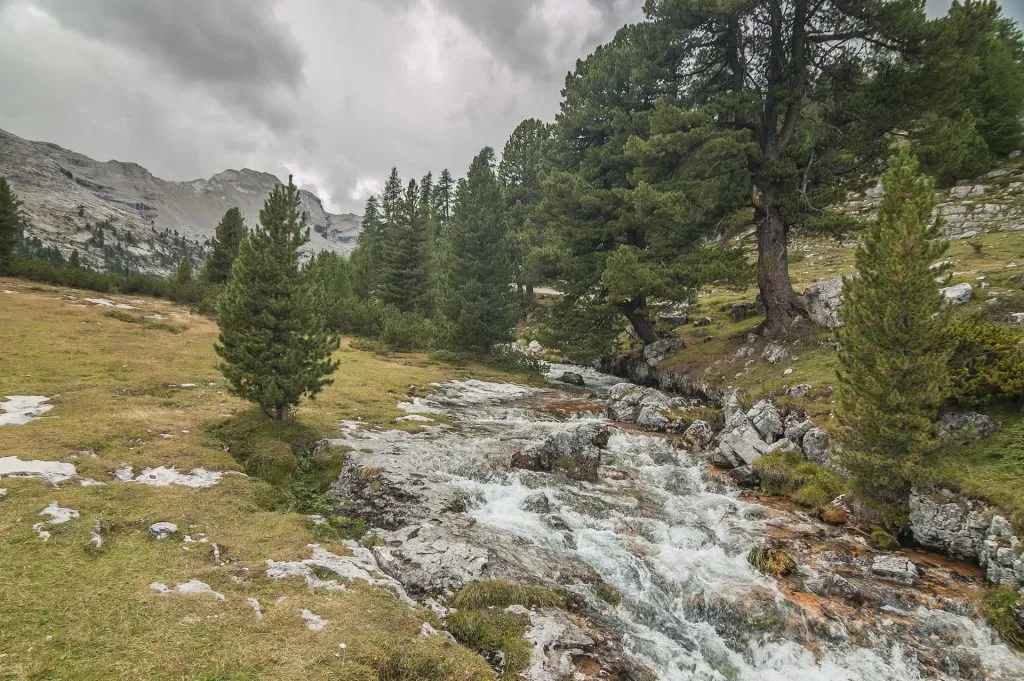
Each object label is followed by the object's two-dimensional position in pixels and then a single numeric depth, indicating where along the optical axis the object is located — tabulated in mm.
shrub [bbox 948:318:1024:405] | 12602
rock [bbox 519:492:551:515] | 13141
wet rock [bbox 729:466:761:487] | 15317
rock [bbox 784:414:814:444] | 16219
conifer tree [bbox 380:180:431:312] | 55938
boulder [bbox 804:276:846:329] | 24062
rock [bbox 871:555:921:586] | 9930
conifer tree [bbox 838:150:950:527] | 11164
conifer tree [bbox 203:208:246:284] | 51594
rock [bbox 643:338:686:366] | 33625
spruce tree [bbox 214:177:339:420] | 14953
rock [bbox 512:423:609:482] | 15836
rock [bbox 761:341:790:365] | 24328
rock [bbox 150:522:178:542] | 8688
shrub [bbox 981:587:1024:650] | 8344
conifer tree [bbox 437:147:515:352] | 38906
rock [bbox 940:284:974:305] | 18314
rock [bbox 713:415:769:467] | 16500
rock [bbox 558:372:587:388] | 35938
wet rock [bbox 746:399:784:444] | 17391
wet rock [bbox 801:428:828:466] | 15039
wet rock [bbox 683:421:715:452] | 18750
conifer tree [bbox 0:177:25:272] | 47031
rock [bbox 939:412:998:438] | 11867
